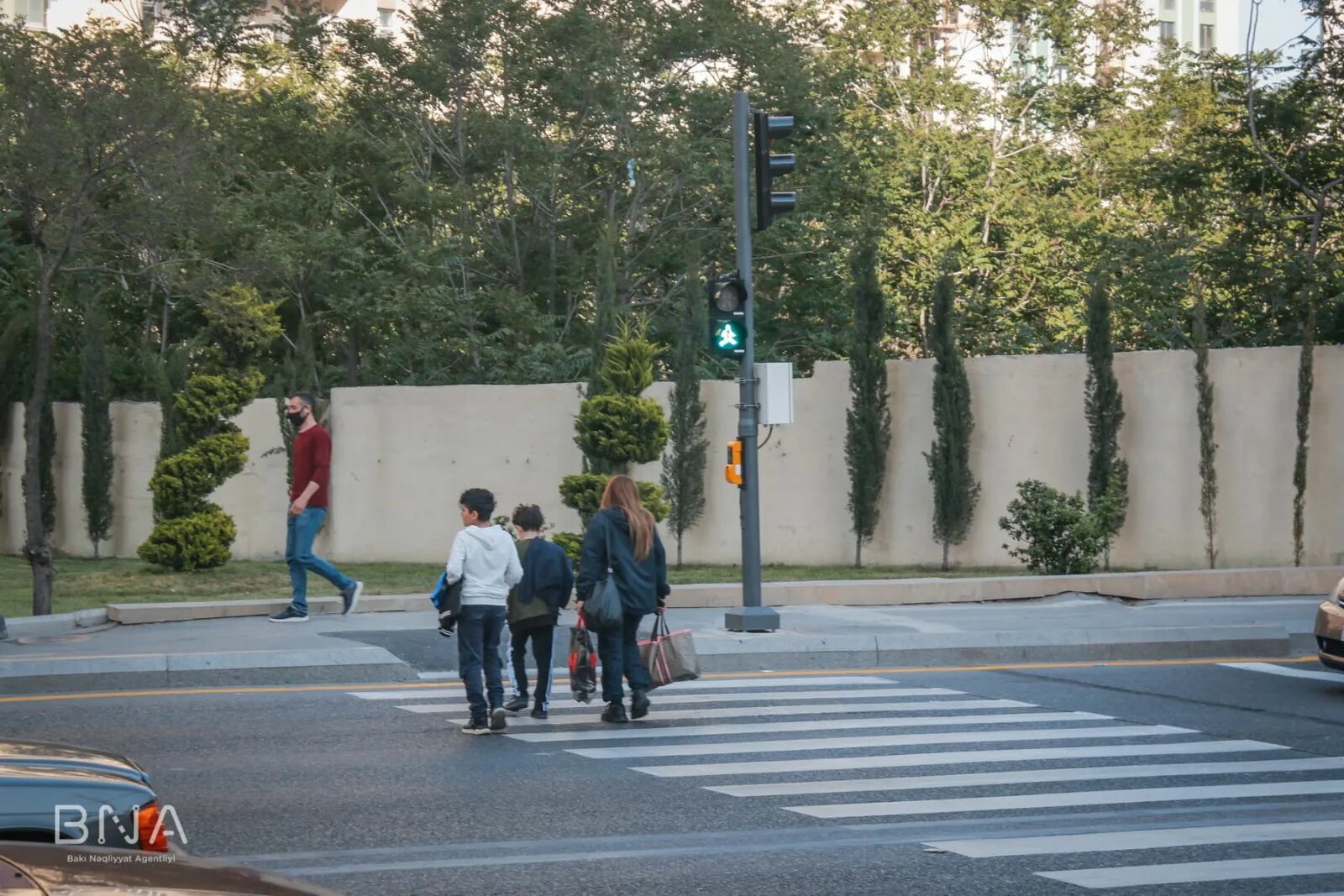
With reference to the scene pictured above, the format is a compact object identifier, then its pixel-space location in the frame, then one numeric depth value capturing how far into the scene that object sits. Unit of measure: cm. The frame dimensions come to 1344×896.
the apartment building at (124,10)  3356
